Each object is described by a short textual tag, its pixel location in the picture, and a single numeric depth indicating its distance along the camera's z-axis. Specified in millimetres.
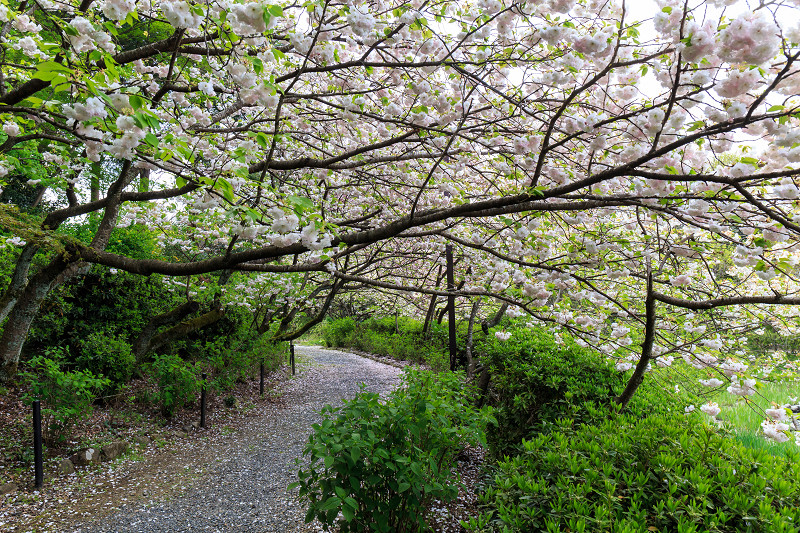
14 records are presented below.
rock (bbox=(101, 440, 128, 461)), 4449
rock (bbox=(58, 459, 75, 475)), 4027
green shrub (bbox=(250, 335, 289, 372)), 8158
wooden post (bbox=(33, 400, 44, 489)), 3684
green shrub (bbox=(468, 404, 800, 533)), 1709
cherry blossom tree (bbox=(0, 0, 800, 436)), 2021
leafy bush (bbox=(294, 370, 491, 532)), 2229
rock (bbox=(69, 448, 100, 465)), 4224
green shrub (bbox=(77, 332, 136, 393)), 5477
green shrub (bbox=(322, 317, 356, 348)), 19203
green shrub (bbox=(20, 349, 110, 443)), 4145
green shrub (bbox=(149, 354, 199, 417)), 5754
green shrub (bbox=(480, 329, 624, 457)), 3562
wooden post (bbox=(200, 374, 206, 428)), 5969
